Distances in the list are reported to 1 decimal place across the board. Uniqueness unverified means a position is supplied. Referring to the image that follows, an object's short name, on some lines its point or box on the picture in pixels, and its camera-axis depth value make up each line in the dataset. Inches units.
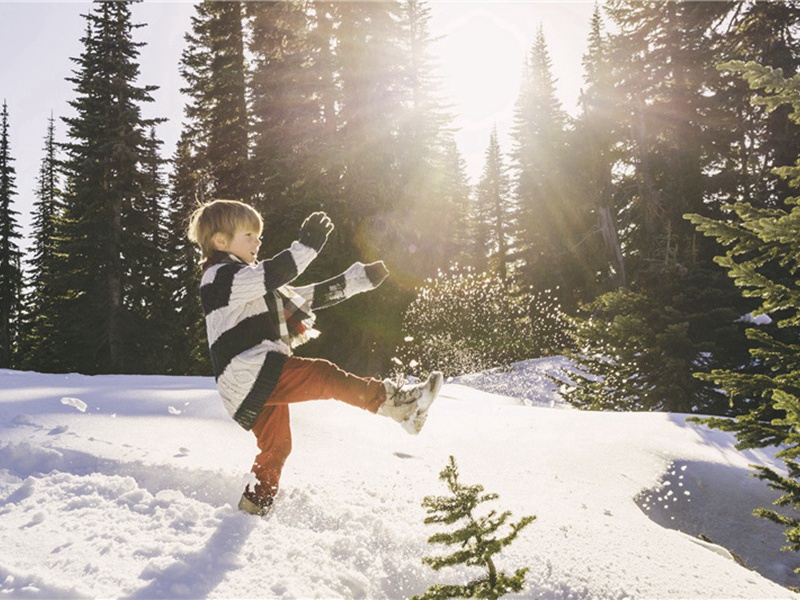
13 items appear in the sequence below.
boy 101.6
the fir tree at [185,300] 660.7
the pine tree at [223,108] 661.9
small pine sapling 57.3
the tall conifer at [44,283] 682.8
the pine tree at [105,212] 627.2
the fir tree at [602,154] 549.3
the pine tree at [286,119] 543.2
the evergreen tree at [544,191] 689.0
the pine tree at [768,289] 96.3
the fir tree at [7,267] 992.2
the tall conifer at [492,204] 1408.7
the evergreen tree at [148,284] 639.1
